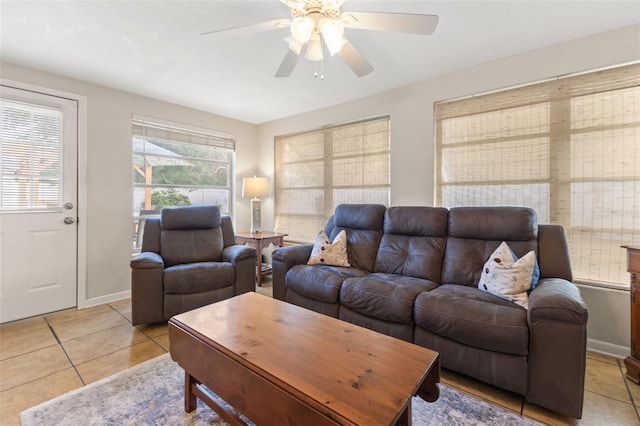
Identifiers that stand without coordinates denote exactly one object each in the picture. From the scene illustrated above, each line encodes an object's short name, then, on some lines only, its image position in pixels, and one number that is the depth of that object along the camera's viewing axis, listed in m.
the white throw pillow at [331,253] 2.79
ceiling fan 1.46
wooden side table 3.77
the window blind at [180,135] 3.46
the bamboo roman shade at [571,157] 2.13
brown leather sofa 1.47
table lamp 4.14
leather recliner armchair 2.49
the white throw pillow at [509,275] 1.83
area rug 1.45
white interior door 2.61
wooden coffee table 0.95
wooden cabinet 1.77
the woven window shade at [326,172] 3.44
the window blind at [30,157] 2.60
